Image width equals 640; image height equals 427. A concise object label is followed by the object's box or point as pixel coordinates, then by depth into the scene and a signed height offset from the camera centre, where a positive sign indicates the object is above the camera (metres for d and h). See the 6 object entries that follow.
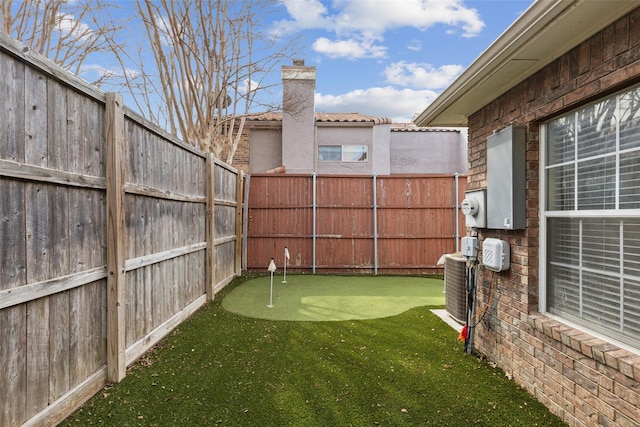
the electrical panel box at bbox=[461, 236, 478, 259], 3.76 -0.38
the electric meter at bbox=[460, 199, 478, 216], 3.67 +0.05
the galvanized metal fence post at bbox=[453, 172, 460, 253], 8.61 -0.09
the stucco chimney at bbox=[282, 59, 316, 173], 13.41 +3.31
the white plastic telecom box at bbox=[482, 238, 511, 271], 3.20 -0.40
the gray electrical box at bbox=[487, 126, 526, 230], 2.96 +0.29
